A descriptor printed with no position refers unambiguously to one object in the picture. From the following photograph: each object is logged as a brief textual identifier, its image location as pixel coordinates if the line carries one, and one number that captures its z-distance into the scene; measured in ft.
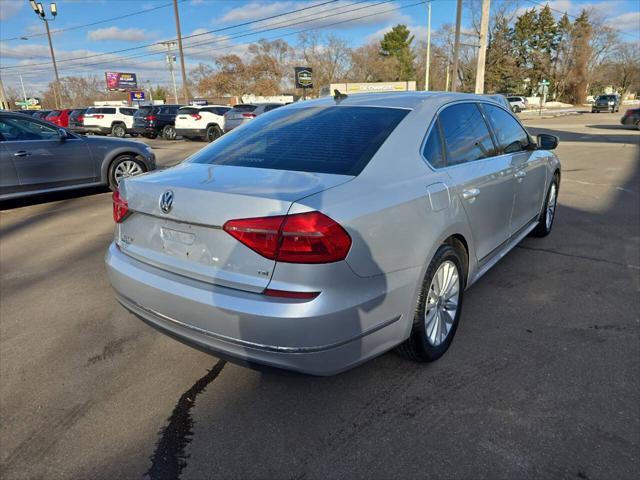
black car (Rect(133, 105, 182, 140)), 78.59
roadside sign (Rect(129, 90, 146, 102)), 239.83
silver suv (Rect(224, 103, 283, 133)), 62.75
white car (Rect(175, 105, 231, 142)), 67.92
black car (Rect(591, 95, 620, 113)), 146.82
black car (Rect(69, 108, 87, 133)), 81.05
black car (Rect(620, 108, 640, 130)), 78.64
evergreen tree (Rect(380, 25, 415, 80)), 250.98
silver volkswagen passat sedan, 6.66
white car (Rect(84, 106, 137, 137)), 81.25
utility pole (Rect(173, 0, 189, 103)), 108.17
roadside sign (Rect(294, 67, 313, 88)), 164.04
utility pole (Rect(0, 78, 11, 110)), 107.96
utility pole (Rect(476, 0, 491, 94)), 80.53
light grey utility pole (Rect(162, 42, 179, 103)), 172.52
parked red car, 81.76
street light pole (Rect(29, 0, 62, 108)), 106.11
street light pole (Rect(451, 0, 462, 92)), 80.32
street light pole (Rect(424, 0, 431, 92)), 142.68
